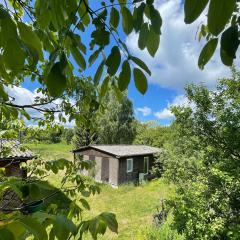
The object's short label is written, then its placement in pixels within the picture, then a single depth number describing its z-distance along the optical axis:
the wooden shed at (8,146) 4.27
